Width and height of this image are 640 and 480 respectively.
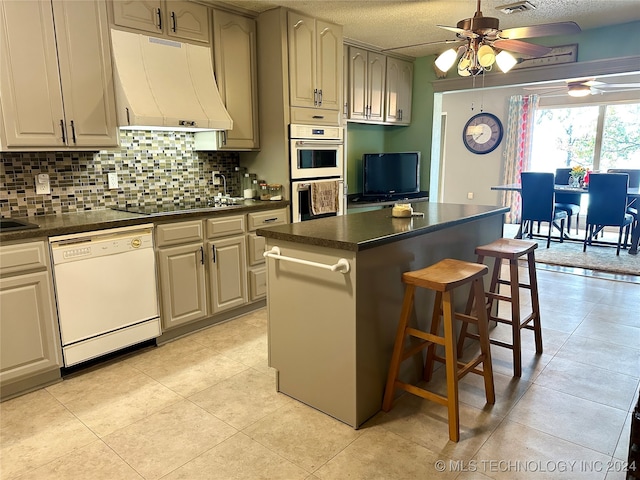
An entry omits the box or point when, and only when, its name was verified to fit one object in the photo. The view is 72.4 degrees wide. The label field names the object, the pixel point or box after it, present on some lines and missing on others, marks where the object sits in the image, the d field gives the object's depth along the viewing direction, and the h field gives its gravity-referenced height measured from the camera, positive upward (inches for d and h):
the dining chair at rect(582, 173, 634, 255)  211.9 -20.9
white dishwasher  101.9 -31.3
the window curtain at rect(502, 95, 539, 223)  296.7 +14.8
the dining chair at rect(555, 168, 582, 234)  249.8 -24.4
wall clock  309.7 +18.3
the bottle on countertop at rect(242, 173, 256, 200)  160.2 -9.7
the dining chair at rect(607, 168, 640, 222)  246.1 -9.6
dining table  222.0 -20.3
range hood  117.3 +21.5
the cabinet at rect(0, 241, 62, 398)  93.4 -34.0
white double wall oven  154.6 -0.6
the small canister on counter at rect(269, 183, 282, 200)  155.3 -10.7
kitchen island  81.8 -28.2
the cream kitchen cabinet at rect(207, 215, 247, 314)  132.8 -31.1
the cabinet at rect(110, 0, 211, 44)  119.3 +41.0
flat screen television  213.3 -7.1
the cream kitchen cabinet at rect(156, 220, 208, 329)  120.9 -31.2
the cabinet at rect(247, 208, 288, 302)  143.5 -30.2
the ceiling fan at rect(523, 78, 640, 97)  221.6 +36.6
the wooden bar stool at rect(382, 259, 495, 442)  79.7 -33.5
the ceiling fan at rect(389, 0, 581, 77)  103.9 +28.9
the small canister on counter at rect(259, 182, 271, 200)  155.7 -11.2
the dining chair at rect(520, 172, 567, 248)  230.8 -21.3
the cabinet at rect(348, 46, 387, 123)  193.8 +33.9
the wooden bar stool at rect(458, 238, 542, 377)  102.7 -32.2
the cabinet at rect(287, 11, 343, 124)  151.3 +32.5
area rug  196.2 -48.1
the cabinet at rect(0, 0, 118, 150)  101.3 +21.0
